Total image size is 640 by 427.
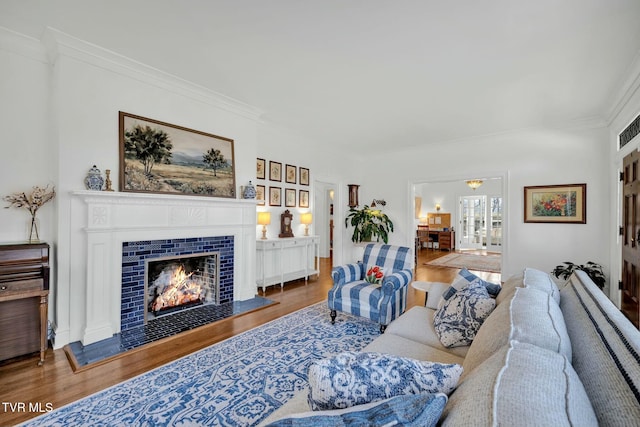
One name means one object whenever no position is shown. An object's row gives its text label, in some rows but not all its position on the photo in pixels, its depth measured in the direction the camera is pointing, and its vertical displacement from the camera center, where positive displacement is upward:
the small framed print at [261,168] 4.77 +0.77
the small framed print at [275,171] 4.97 +0.76
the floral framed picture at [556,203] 4.57 +0.18
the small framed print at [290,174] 5.24 +0.74
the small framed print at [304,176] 5.54 +0.75
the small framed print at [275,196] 4.97 +0.31
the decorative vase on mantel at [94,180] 2.72 +0.32
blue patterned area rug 1.80 -1.28
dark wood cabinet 2.29 -0.72
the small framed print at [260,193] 4.73 +0.34
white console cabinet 4.61 -0.83
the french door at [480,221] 9.91 -0.26
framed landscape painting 3.05 +0.65
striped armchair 2.88 -0.81
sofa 0.63 -0.43
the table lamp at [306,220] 5.42 -0.12
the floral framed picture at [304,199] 5.54 +0.29
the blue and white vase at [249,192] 4.08 +0.31
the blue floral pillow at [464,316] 1.80 -0.68
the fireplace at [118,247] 2.69 -0.37
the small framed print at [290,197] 5.25 +0.31
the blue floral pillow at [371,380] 0.86 -0.52
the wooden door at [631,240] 3.15 -0.31
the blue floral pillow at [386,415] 0.70 -0.51
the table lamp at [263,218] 4.57 -0.07
